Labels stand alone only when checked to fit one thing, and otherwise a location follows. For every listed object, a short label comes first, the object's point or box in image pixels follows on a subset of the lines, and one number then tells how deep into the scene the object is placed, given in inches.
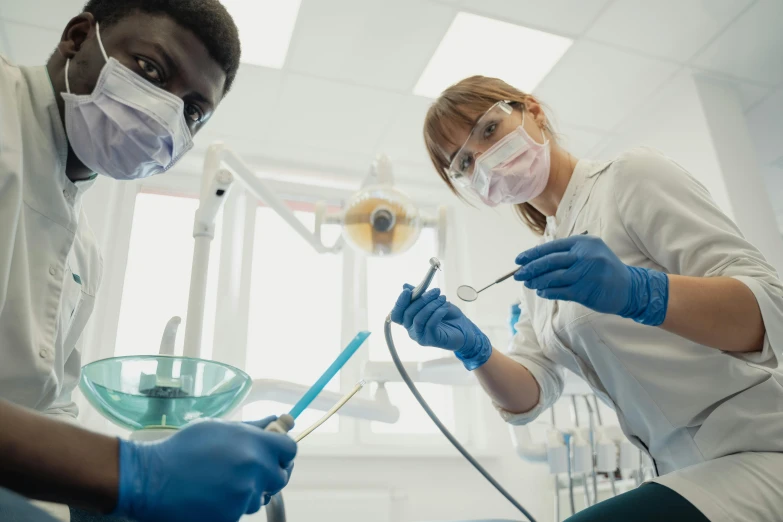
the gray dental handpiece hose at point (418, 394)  42.7
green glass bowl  33.0
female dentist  32.6
